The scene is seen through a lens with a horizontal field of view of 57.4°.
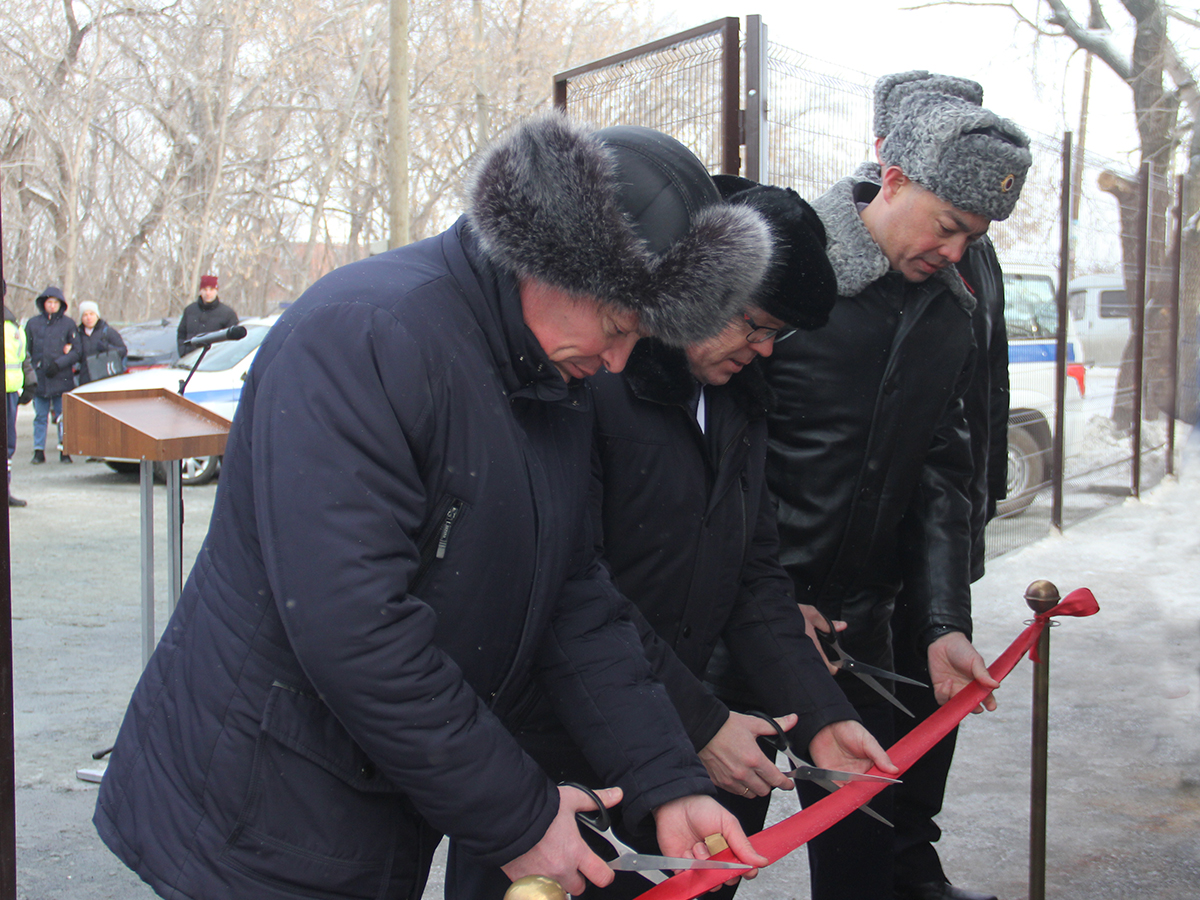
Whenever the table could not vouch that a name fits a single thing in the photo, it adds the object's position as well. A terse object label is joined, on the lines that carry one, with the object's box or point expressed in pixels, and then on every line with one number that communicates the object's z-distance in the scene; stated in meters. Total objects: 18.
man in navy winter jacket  1.30
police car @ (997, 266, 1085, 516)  6.73
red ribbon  1.52
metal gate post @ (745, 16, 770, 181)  3.97
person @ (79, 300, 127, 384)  11.95
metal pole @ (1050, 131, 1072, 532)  6.90
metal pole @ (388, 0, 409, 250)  10.94
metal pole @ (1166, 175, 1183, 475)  9.09
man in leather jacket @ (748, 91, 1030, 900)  2.18
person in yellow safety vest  10.74
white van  7.41
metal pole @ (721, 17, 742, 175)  3.91
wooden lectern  3.45
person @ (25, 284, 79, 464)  11.80
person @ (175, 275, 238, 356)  11.03
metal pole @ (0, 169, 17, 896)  1.63
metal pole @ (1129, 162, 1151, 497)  8.23
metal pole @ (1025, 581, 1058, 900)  2.50
